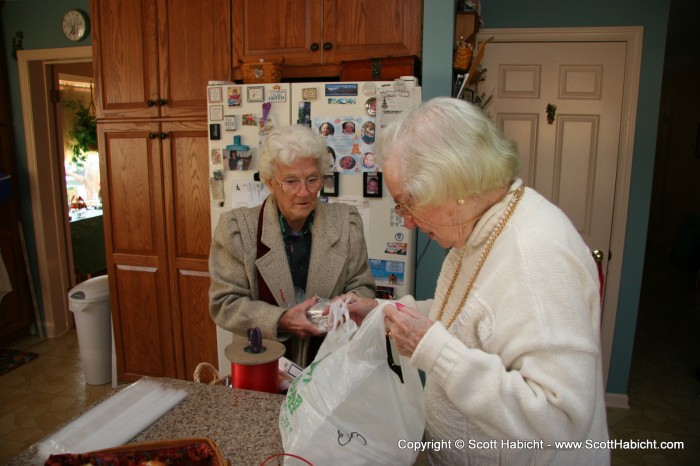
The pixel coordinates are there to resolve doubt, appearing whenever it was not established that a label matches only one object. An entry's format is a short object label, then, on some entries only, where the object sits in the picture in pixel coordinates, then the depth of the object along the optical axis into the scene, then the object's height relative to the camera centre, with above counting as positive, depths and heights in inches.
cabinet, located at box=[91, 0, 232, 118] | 100.3 +21.6
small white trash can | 118.8 -44.6
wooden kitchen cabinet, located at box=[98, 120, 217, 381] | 106.3 -20.8
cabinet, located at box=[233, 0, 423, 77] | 87.7 +23.9
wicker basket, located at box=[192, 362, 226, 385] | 95.6 -46.2
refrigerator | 84.3 +3.8
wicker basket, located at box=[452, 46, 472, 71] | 89.2 +18.4
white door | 107.2 +9.5
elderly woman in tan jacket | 58.6 -12.2
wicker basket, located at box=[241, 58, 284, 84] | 91.5 +15.9
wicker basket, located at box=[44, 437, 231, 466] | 28.1 -18.2
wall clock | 128.9 +34.7
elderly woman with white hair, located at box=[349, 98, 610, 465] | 28.8 -10.1
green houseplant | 206.2 +9.0
